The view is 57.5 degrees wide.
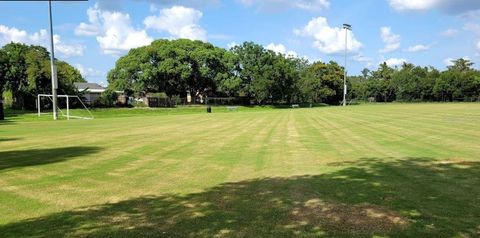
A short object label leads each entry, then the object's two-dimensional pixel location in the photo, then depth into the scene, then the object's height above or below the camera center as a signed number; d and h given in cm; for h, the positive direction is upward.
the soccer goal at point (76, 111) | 4936 -176
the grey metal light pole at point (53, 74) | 4075 +211
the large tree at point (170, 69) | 8006 +514
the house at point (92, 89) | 9723 +181
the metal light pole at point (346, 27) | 9288 +1470
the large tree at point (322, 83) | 10700 +341
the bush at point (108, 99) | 7190 -50
